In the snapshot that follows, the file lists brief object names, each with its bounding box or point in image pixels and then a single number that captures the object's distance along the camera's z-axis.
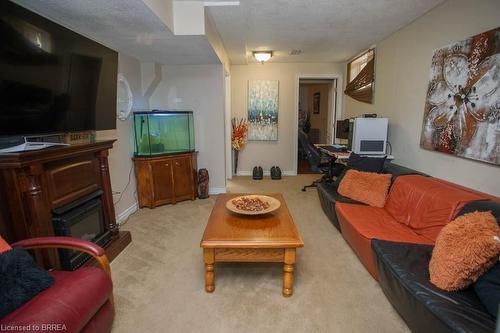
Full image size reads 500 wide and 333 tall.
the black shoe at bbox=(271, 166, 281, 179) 5.30
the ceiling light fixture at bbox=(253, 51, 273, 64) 4.26
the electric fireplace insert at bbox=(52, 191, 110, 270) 1.90
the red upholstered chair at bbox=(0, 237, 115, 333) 1.13
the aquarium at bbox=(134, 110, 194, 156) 3.56
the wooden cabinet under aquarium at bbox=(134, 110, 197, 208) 3.57
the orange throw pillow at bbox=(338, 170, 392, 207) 2.75
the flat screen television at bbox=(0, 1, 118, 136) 1.53
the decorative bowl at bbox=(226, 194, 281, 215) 2.11
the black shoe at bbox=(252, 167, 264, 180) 5.32
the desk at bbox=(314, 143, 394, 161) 3.48
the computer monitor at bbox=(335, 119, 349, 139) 4.23
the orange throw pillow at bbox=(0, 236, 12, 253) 1.33
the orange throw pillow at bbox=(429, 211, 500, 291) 1.31
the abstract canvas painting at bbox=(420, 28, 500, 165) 1.96
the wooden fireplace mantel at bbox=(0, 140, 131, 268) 1.61
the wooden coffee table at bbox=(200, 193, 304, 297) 1.78
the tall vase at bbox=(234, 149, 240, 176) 5.55
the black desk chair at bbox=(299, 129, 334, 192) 4.29
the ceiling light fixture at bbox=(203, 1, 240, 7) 2.42
